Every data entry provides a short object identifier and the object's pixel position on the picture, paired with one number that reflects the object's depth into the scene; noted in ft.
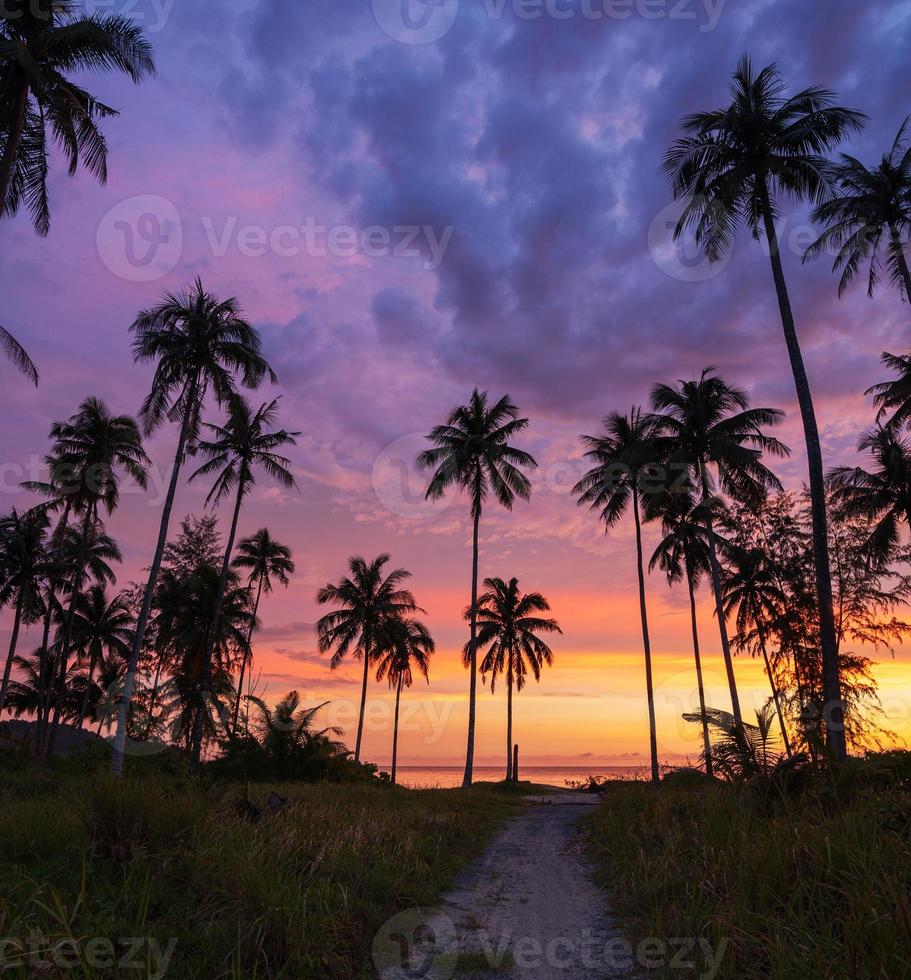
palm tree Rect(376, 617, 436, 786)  140.56
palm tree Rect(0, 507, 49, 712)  110.63
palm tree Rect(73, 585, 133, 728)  139.03
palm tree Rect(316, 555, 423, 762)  133.49
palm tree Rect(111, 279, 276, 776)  78.07
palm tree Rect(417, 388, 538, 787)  102.42
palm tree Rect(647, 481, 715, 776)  99.45
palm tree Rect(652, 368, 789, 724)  85.66
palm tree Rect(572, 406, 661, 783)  95.71
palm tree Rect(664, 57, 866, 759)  52.60
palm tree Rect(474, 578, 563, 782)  140.56
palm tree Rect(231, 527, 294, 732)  136.15
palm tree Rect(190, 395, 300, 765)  96.22
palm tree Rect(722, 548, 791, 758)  107.86
